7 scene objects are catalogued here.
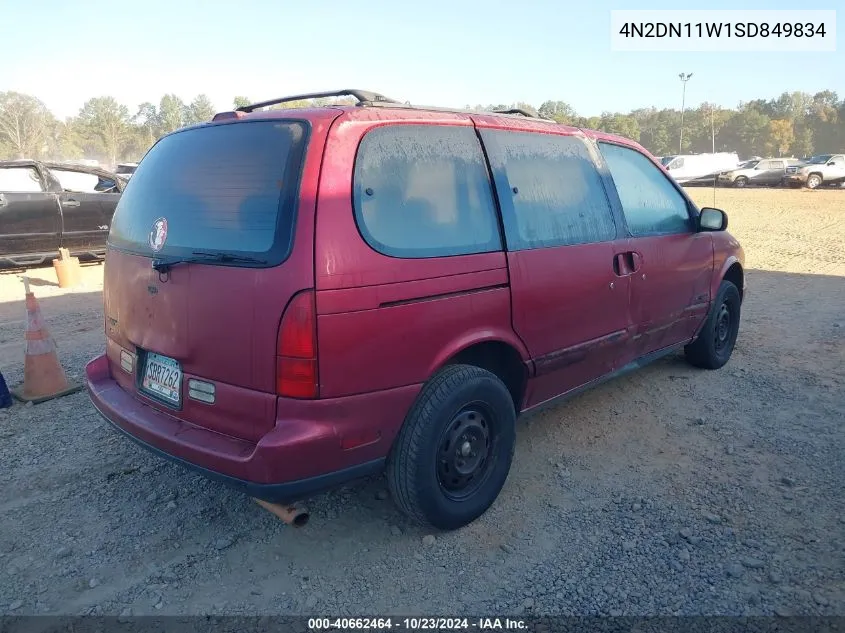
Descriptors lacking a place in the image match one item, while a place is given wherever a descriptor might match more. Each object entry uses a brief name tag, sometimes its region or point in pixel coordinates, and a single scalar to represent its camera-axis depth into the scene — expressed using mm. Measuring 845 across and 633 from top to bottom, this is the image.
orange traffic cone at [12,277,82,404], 4301
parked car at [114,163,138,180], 20969
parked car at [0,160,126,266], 8719
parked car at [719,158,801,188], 31000
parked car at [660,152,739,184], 32469
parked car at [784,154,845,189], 28391
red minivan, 2229
